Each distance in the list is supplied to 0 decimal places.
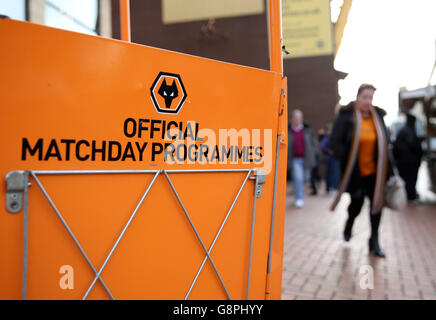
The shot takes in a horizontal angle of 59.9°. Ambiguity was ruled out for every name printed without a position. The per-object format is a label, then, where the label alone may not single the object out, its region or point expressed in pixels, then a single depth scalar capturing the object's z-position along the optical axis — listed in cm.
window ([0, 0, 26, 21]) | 441
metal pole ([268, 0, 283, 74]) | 201
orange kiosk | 137
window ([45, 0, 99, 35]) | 388
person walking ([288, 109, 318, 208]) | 742
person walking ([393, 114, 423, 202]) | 780
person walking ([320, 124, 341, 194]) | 981
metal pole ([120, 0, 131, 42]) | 215
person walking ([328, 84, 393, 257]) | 398
